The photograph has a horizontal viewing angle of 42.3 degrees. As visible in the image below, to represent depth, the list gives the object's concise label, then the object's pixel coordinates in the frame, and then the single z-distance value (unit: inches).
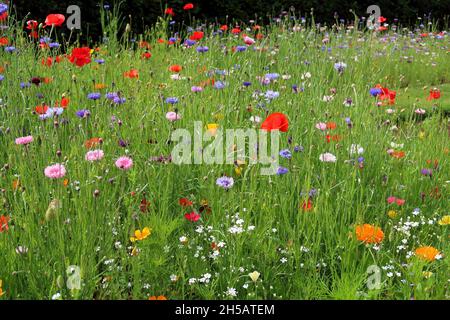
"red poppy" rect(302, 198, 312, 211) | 85.0
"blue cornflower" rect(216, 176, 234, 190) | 85.5
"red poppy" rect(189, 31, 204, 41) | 146.4
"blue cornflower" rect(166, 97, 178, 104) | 112.5
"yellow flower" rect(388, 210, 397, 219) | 92.5
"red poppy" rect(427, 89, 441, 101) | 128.8
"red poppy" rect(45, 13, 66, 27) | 118.0
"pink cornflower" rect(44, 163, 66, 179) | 75.3
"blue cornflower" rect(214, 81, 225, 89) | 125.9
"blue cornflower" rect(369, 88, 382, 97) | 114.3
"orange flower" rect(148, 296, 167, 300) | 70.0
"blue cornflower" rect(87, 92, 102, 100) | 110.3
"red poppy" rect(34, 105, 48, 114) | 97.3
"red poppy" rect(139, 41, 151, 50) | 172.6
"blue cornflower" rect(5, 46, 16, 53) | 136.3
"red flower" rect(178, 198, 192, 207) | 89.0
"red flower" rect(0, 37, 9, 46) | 138.9
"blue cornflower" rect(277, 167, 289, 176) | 89.1
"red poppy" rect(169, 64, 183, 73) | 130.5
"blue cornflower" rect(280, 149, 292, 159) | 92.2
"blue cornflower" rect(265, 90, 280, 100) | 118.2
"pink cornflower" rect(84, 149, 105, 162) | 82.1
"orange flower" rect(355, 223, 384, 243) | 80.7
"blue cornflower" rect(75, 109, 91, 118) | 103.0
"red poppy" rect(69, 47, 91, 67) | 117.5
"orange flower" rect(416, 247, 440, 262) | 76.9
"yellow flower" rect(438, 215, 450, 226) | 90.6
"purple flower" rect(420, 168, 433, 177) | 103.0
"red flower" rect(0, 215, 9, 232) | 74.3
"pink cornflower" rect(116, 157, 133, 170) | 80.0
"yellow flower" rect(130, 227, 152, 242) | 77.6
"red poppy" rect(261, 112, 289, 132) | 84.4
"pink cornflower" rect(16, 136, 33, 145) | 83.8
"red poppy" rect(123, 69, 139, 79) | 138.2
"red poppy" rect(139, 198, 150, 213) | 87.5
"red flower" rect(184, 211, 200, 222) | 83.3
